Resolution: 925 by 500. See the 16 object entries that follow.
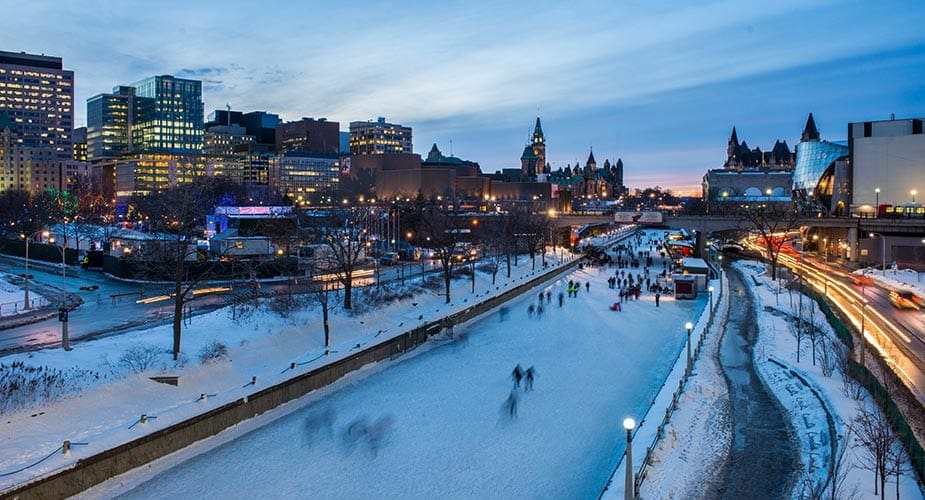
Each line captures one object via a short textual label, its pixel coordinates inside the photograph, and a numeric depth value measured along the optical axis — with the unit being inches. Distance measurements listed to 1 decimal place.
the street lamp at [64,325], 929.5
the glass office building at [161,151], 7483.3
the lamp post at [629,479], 546.9
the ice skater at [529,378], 1038.1
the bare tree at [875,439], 609.3
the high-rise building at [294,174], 7721.5
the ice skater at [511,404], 919.4
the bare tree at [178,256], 985.5
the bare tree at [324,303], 1170.0
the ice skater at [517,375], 1061.1
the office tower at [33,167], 7071.9
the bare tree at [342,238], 1417.3
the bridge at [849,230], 2549.2
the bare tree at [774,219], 2509.2
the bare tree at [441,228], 1841.0
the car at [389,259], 2537.6
